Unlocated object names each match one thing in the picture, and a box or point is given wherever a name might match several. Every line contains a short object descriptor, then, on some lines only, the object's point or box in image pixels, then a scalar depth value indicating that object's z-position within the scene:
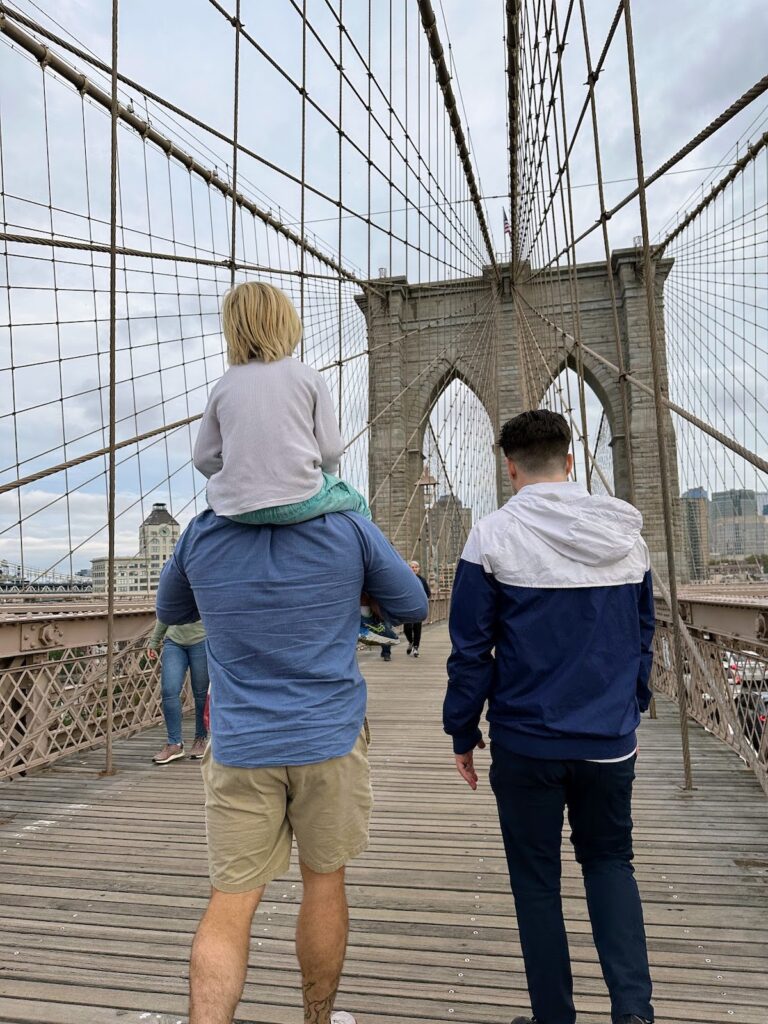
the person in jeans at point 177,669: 3.15
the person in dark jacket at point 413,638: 7.69
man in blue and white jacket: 1.08
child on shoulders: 0.96
